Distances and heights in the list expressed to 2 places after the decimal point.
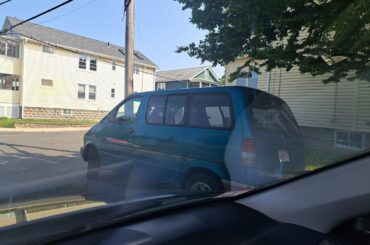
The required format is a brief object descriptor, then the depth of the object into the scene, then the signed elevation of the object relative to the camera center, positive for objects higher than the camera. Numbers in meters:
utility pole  11.32 +1.95
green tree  4.56 +1.28
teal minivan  4.42 -0.37
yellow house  30.05 +2.87
